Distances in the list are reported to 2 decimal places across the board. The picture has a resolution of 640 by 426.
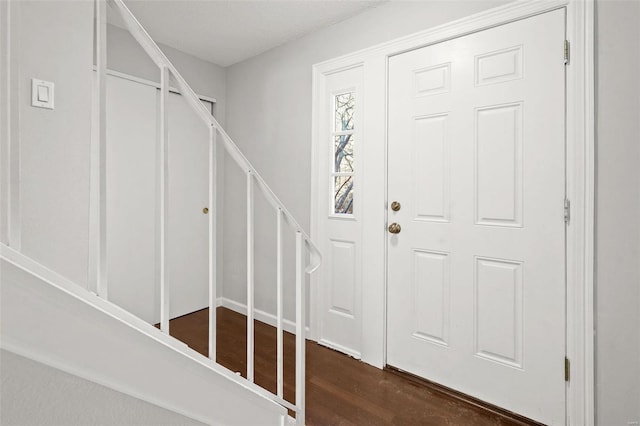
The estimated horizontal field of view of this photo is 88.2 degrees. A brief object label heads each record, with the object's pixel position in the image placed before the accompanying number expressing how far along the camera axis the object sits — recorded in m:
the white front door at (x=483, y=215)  1.62
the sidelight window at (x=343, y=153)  2.38
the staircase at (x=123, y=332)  0.43
